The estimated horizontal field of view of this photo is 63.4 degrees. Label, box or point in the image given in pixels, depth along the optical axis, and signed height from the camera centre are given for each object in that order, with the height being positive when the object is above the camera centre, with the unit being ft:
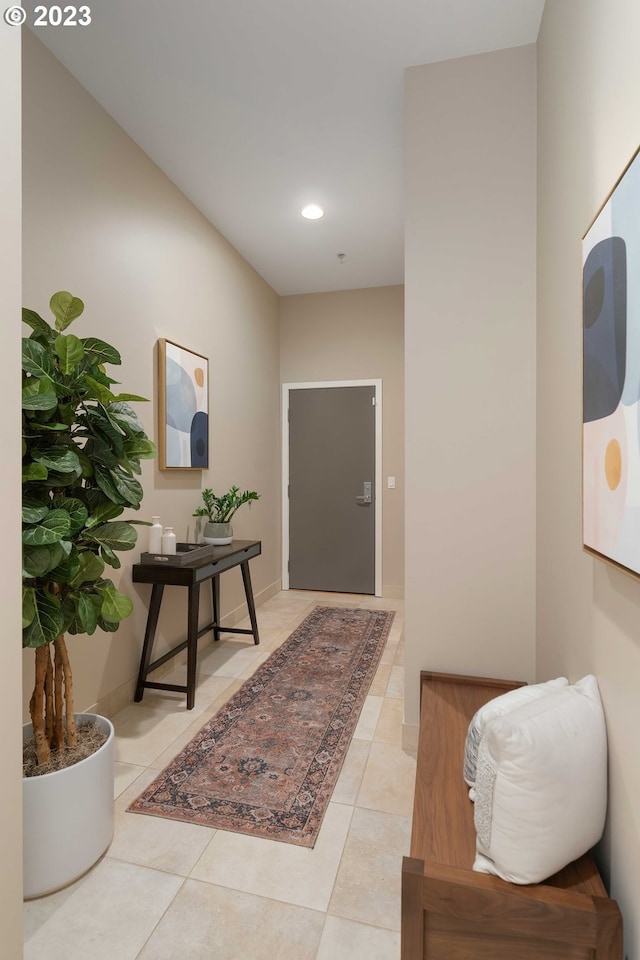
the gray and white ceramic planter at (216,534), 10.98 -1.11
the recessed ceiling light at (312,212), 11.30 +5.98
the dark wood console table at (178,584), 8.59 -1.89
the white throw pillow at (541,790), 3.45 -2.11
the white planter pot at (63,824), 4.77 -3.26
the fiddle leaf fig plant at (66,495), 4.62 -0.14
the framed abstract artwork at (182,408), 9.79 +1.50
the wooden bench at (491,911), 3.30 -2.83
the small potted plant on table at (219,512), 11.00 -0.67
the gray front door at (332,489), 16.31 -0.24
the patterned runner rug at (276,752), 6.00 -3.79
